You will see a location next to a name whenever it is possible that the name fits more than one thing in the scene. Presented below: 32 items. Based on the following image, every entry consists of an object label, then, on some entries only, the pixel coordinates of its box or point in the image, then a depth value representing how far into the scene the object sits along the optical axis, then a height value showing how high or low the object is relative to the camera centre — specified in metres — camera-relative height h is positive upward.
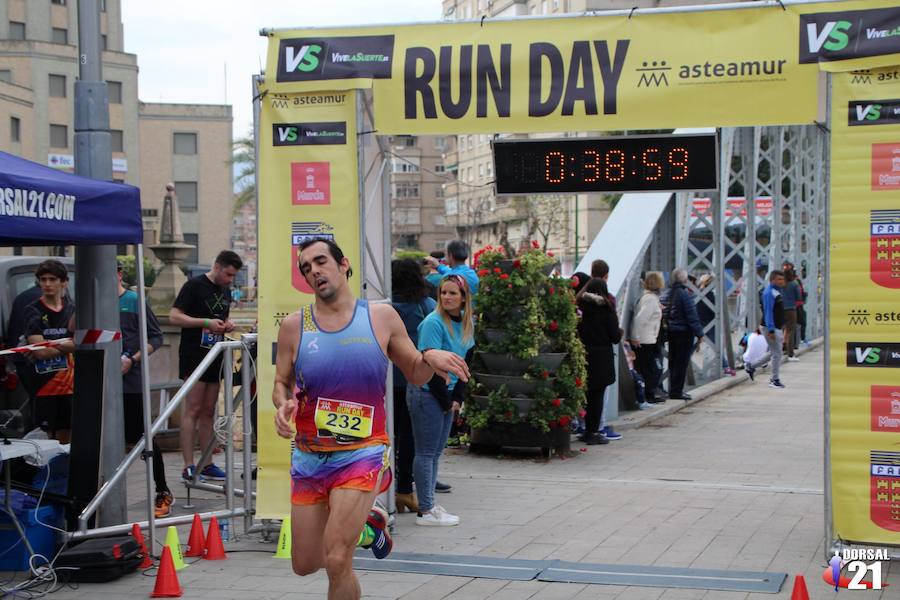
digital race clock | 9.26 +0.69
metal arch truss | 19.69 +0.38
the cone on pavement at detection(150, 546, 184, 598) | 6.68 -2.00
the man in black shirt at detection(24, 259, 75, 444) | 8.78 -0.87
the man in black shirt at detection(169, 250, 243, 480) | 9.79 -0.74
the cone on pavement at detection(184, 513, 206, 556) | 7.79 -2.05
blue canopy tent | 6.48 +0.24
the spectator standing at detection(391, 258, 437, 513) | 9.29 -0.59
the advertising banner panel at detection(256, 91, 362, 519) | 8.23 +0.32
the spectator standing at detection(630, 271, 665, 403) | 15.70 -1.02
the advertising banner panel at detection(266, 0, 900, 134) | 7.46 +1.26
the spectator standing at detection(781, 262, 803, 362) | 24.20 -1.28
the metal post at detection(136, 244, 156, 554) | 7.62 -1.08
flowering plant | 11.62 -0.89
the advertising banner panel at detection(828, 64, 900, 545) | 7.24 -0.41
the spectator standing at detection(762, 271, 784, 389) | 19.88 -1.36
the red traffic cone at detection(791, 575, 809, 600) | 5.96 -1.85
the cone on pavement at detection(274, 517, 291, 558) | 7.76 -2.06
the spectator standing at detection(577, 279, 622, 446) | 12.70 -1.06
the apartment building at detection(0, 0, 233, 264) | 69.38 +8.48
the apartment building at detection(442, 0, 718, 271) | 69.69 +2.72
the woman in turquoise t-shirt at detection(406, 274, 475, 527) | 8.48 -1.17
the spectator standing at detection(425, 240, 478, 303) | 11.89 -0.16
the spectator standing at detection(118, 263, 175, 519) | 9.05 -1.13
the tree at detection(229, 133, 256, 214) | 74.56 +5.69
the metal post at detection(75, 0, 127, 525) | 7.88 -0.11
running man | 5.46 -0.79
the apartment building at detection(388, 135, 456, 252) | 111.19 +4.92
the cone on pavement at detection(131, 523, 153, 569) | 7.45 -1.98
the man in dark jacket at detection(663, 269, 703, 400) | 16.62 -1.22
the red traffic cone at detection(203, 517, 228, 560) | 7.71 -2.05
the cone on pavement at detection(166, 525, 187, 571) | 7.23 -1.96
